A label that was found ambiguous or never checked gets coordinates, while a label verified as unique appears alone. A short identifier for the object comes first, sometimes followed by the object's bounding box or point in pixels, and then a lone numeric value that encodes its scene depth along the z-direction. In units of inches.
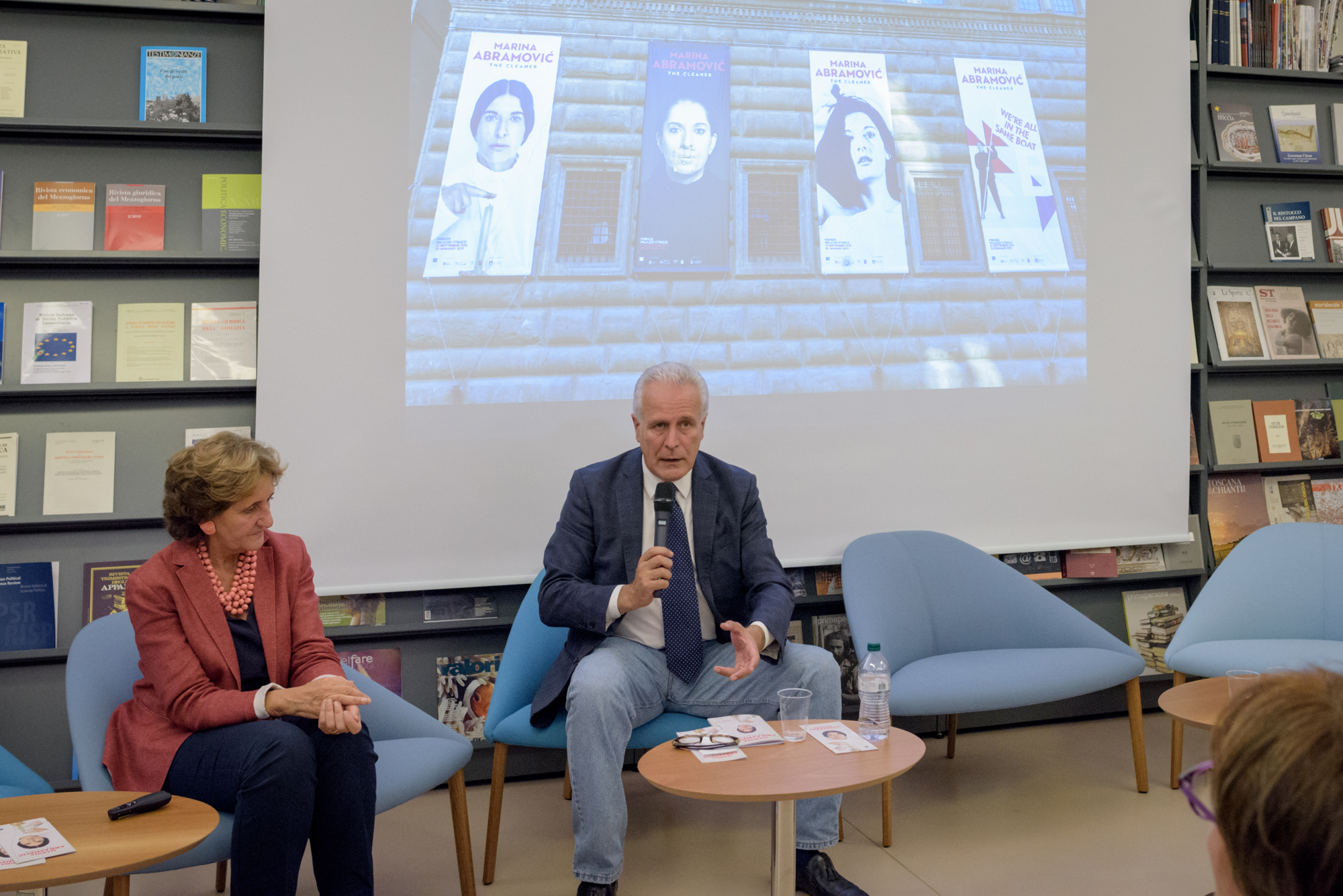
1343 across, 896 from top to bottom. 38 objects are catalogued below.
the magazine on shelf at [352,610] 116.3
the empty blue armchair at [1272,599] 118.0
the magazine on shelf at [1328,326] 150.9
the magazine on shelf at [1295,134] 151.4
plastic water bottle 81.0
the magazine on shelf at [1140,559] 141.0
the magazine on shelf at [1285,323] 148.9
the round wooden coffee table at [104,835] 51.7
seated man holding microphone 85.8
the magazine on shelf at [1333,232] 152.6
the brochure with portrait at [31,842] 53.7
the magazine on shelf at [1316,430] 150.6
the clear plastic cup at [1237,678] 79.9
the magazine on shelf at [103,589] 113.4
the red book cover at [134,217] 113.9
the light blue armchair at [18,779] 79.0
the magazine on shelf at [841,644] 130.3
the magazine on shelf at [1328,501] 151.5
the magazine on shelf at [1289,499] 149.8
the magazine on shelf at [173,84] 114.5
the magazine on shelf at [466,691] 120.4
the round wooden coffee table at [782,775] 65.4
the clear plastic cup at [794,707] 80.3
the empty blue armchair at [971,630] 105.5
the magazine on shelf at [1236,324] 146.8
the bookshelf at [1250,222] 145.4
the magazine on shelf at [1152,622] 142.1
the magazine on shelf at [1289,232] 151.2
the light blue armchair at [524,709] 92.7
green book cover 115.3
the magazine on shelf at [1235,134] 148.3
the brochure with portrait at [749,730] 76.7
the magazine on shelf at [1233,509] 146.7
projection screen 114.1
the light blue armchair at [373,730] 77.4
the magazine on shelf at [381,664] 117.6
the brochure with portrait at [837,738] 74.9
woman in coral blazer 70.5
